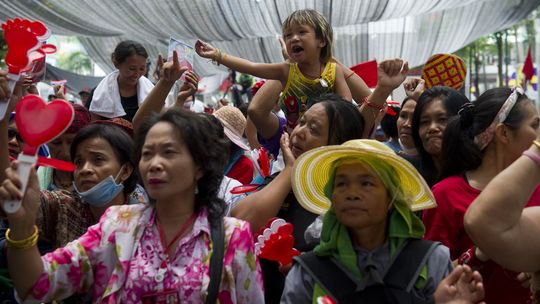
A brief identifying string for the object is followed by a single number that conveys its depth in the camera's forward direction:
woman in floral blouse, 2.92
